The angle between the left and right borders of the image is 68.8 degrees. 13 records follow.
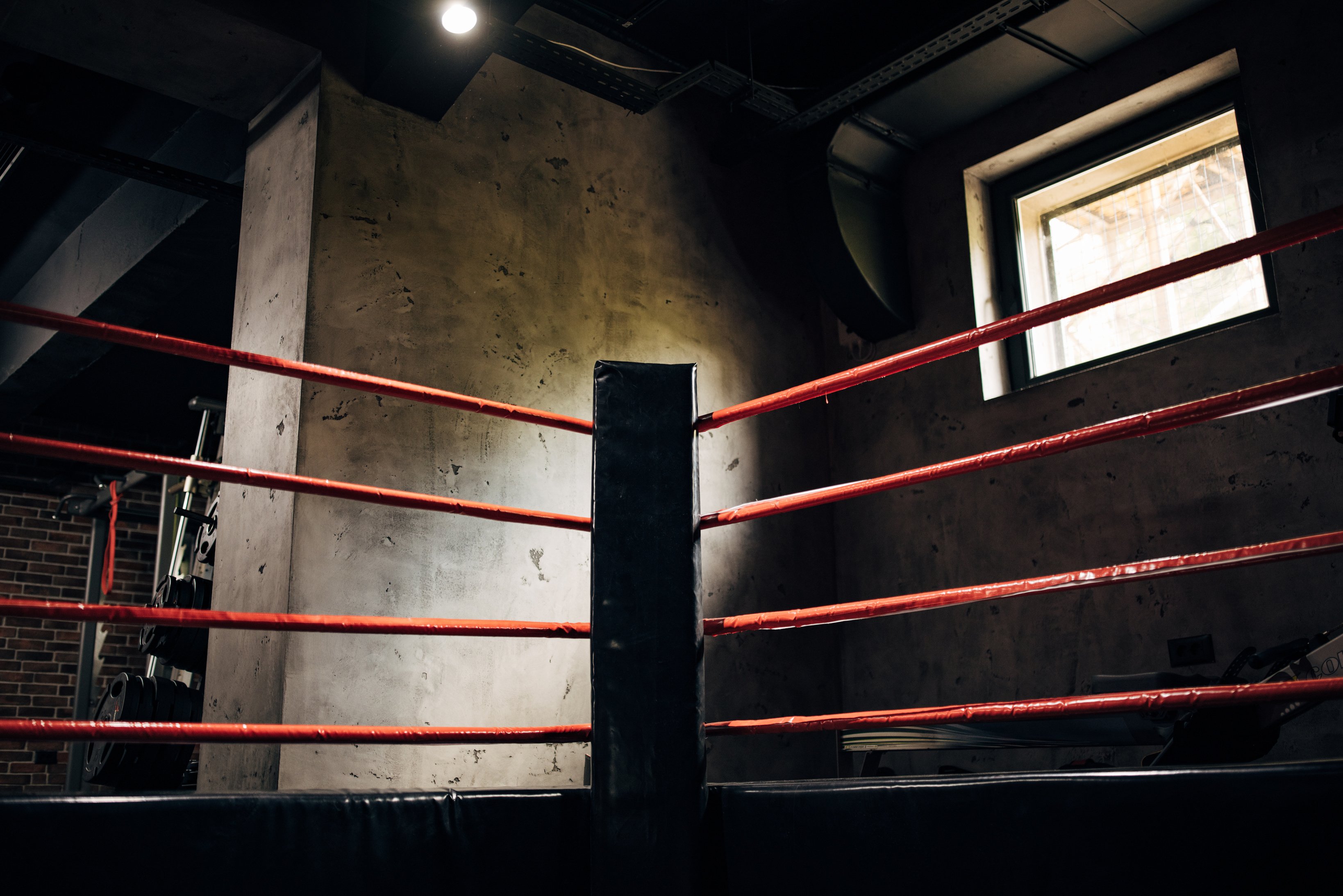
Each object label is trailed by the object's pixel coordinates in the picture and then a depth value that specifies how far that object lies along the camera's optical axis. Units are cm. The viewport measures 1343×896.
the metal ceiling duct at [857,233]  401
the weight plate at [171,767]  265
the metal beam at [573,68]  296
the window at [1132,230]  343
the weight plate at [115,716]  258
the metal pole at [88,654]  546
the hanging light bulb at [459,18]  274
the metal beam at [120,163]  330
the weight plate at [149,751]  262
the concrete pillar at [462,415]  278
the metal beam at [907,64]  316
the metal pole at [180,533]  438
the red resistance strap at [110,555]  407
